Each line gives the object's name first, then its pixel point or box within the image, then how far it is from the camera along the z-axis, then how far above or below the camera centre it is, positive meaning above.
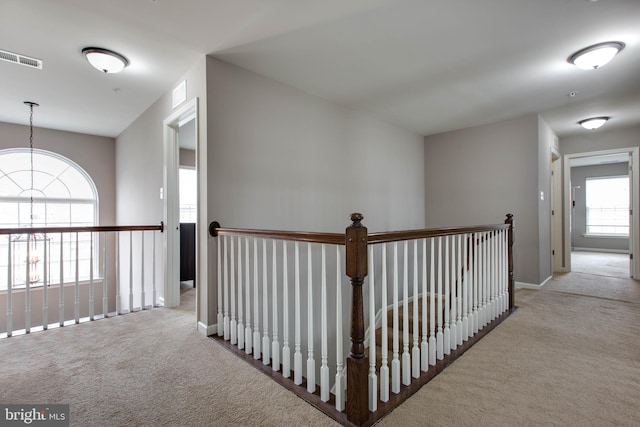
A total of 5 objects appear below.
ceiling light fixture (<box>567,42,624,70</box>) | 2.44 +1.32
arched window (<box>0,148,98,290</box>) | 4.54 +0.25
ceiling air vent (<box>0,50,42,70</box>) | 2.52 +1.36
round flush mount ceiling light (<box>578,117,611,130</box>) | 4.29 +1.30
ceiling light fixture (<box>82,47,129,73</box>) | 2.46 +1.32
